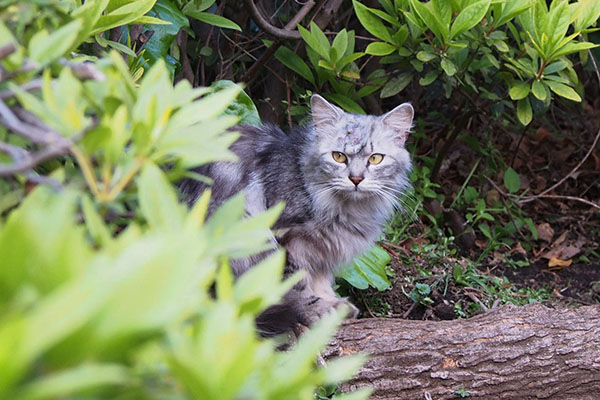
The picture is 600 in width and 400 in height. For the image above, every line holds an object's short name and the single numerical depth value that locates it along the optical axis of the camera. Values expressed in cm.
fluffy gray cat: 646
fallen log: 589
